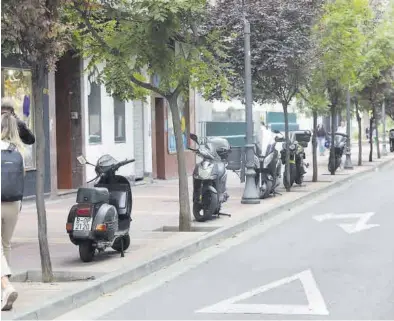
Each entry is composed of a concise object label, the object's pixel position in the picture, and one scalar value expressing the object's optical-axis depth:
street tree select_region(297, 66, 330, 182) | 22.26
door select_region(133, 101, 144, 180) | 24.06
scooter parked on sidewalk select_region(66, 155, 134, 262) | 9.66
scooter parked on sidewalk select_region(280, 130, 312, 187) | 21.14
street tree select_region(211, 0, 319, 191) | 18.55
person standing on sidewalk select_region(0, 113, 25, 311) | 7.67
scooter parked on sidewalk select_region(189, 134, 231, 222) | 13.88
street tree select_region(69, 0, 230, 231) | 11.21
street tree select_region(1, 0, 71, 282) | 8.11
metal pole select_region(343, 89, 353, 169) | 29.60
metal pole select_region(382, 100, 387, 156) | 41.26
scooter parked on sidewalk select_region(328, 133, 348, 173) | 27.27
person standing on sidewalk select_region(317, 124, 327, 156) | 42.03
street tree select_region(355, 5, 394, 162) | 28.16
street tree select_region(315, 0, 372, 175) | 21.53
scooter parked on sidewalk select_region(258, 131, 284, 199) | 18.30
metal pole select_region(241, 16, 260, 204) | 17.20
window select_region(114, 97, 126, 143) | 22.84
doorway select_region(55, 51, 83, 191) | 20.62
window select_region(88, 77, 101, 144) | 21.27
